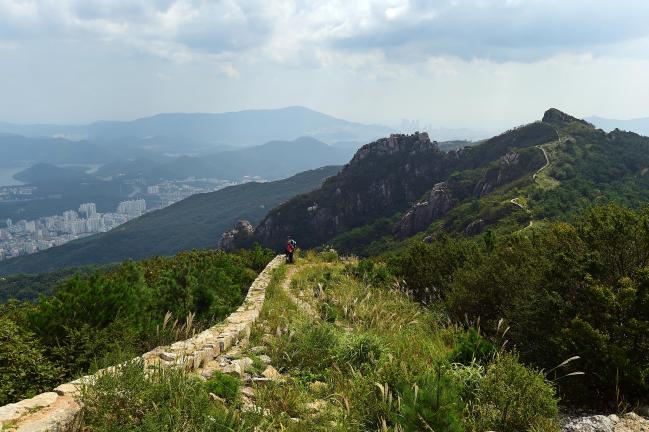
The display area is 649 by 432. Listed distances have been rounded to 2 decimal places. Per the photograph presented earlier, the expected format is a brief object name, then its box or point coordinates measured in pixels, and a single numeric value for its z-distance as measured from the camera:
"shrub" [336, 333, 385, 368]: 6.31
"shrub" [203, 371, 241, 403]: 5.29
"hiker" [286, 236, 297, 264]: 21.72
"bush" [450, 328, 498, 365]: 5.72
